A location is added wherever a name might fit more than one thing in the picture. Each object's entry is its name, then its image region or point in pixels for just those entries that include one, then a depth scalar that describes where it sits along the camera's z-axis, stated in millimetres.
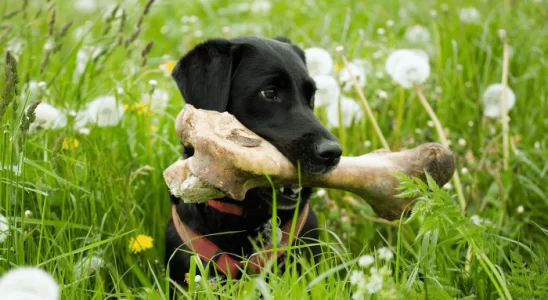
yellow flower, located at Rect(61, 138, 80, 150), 3213
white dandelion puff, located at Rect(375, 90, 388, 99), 4008
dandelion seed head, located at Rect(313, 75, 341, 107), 3676
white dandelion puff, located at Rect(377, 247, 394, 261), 1755
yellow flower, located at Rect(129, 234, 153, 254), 2951
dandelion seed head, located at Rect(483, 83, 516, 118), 4070
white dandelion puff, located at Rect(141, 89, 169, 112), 3941
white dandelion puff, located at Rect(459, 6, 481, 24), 5160
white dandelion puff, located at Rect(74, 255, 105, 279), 2520
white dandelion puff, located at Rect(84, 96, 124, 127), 3525
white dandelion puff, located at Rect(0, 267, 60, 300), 1391
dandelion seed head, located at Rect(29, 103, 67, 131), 3234
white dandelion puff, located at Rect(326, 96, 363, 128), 3852
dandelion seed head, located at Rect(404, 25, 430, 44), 5397
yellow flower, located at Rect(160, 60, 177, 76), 4406
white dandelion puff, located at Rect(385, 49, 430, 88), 3602
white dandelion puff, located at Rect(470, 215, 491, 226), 3035
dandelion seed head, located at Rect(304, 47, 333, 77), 3783
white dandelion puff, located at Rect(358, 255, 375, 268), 1715
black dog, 2732
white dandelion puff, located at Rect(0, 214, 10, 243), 2519
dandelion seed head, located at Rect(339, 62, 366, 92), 3834
